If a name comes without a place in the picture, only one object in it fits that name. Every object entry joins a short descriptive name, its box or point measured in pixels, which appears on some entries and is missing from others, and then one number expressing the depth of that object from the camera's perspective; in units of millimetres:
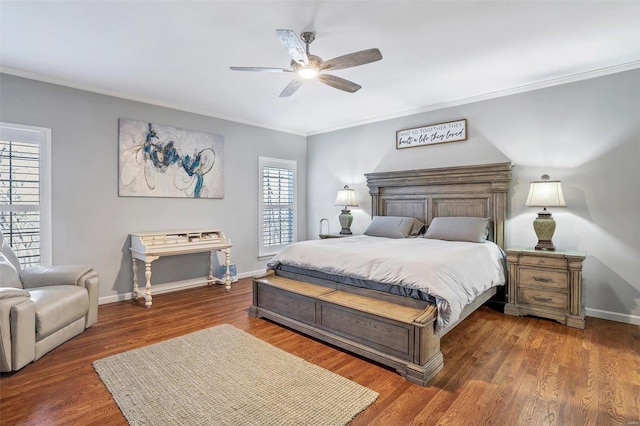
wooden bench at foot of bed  2275
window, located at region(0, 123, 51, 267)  3449
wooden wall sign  4434
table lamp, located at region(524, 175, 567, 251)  3439
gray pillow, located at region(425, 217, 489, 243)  3817
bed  2354
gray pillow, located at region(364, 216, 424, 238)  4406
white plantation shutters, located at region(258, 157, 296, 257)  5754
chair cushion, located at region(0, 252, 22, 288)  2682
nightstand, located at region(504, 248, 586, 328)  3203
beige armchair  2283
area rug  1859
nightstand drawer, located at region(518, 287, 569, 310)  3283
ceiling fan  2329
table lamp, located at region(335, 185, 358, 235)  5445
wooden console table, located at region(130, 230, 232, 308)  3936
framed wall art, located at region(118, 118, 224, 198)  4242
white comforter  2439
